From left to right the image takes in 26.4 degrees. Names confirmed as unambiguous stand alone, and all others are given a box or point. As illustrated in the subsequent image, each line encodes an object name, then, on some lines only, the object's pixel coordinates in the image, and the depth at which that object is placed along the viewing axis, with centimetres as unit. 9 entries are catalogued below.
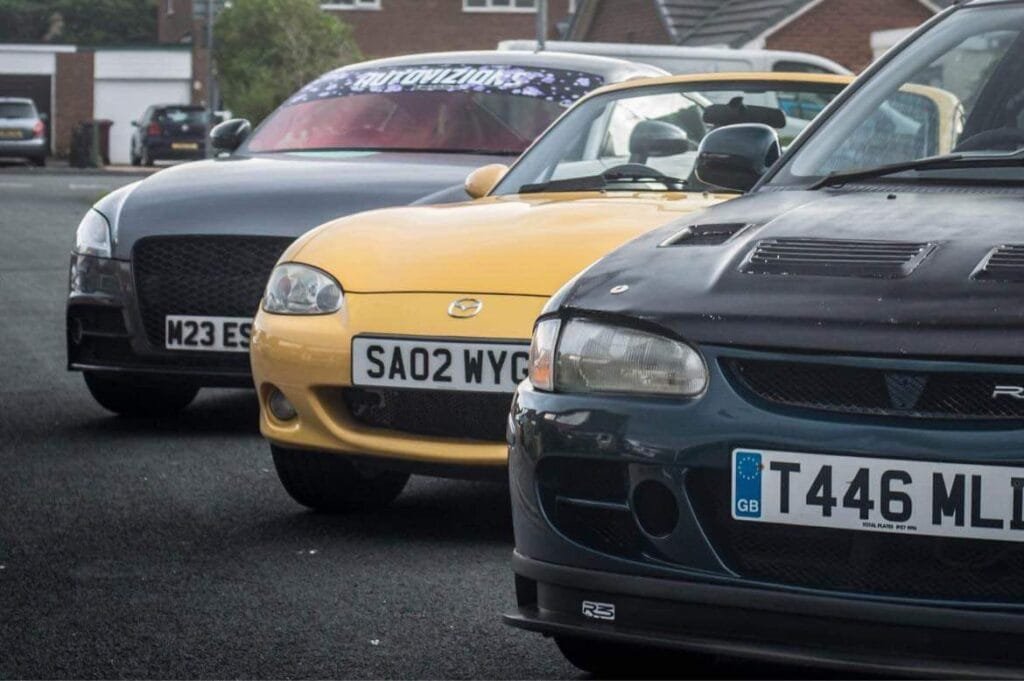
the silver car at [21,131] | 5175
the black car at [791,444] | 339
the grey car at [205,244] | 766
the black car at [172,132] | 5156
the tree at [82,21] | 9238
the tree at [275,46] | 5138
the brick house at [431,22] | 6356
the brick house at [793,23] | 3391
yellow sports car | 562
